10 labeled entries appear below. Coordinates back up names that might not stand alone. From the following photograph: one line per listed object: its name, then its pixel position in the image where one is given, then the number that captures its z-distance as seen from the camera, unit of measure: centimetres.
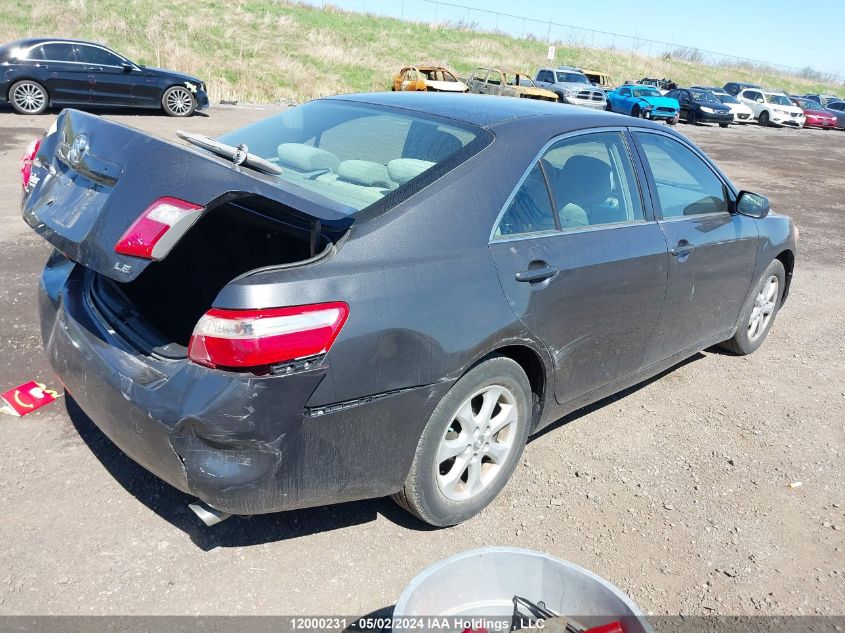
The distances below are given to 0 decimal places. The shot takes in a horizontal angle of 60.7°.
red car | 3622
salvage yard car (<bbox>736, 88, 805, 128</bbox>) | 3306
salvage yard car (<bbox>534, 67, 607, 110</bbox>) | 2760
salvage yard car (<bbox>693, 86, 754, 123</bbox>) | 3111
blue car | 2725
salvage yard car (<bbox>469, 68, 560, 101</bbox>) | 2476
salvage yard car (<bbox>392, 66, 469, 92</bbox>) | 2486
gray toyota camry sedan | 236
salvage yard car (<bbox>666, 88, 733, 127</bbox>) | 2939
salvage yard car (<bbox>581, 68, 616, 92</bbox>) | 3250
